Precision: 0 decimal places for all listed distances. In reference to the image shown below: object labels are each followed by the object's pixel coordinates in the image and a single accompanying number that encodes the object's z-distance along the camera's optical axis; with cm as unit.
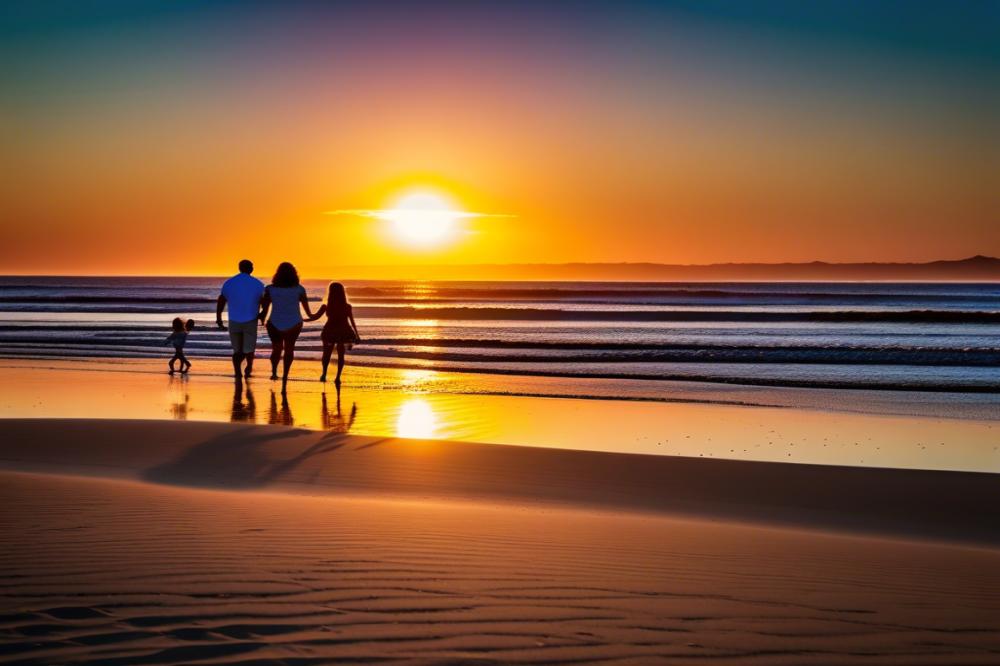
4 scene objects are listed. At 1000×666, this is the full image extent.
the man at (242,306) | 1462
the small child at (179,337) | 1867
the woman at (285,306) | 1502
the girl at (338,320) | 1590
